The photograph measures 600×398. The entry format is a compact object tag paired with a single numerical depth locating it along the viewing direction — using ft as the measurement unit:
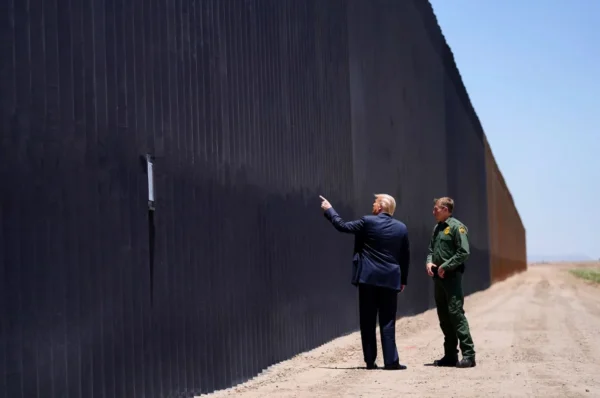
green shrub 152.33
